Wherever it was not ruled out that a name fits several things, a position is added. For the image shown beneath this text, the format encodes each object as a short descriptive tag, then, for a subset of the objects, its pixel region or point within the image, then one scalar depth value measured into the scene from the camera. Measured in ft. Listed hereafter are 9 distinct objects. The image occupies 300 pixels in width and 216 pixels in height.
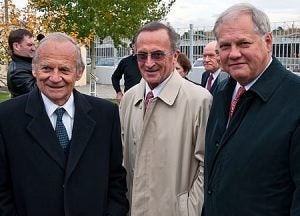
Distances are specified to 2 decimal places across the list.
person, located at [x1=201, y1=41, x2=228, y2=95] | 21.24
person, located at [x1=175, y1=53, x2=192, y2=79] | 19.46
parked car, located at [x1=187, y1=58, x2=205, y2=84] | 63.84
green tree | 47.57
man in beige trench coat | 9.28
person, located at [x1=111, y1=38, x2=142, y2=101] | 27.43
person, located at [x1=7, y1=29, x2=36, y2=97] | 15.72
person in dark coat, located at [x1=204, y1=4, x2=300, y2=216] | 6.87
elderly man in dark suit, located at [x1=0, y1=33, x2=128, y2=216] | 8.16
